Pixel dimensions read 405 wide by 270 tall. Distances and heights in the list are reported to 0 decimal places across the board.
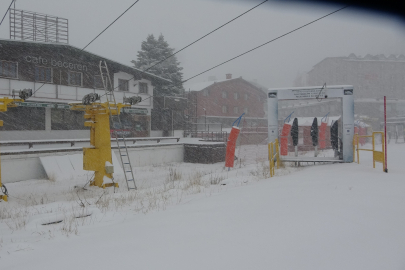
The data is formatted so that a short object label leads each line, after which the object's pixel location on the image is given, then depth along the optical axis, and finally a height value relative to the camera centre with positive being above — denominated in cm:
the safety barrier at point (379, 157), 873 -70
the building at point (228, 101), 4494 +522
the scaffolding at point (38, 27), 2105 +766
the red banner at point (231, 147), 1381 -54
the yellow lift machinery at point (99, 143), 984 -20
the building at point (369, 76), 5781 +1038
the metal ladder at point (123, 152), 1058 -81
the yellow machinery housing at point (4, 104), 838 +91
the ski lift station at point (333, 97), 1177 +128
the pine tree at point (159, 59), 3675 +923
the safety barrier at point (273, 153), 996 -68
